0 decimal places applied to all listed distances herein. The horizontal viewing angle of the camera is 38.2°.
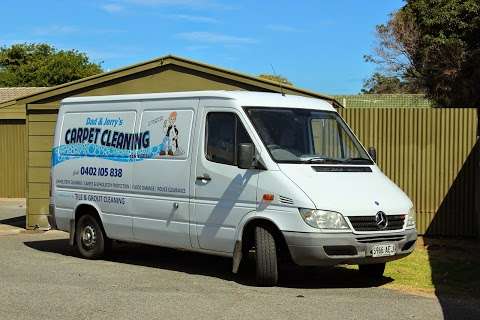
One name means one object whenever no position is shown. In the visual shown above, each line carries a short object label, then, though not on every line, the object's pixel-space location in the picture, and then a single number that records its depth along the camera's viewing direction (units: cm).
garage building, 1320
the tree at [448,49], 2706
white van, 784
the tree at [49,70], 4881
